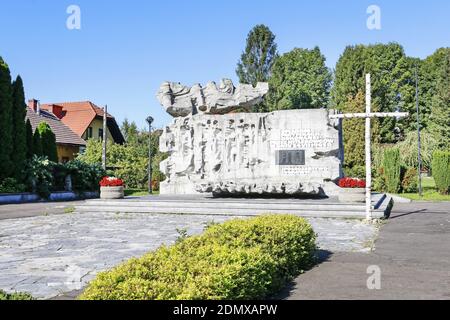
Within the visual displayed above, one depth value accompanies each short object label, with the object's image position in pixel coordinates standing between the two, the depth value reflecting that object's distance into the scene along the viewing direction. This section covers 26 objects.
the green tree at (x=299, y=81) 46.12
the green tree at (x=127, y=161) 33.38
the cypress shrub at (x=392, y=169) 28.23
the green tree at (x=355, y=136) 37.75
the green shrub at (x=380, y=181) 29.38
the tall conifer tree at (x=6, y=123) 23.86
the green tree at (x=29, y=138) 27.28
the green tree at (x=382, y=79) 42.19
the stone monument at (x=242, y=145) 18.14
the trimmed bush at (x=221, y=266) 3.92
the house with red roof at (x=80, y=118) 41.41
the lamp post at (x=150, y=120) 29.30
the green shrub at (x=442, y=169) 26.42
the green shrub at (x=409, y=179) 29.03
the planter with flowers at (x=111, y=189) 18.19
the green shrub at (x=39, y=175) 24.73
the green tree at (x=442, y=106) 40.12
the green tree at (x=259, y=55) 47.47
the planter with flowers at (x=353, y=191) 14.64
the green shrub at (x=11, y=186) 23.12
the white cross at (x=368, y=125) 11.96
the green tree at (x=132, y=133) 40.34
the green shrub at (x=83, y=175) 27.84
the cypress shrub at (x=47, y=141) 29.31
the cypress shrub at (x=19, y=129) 24.73
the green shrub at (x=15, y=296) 4.41
